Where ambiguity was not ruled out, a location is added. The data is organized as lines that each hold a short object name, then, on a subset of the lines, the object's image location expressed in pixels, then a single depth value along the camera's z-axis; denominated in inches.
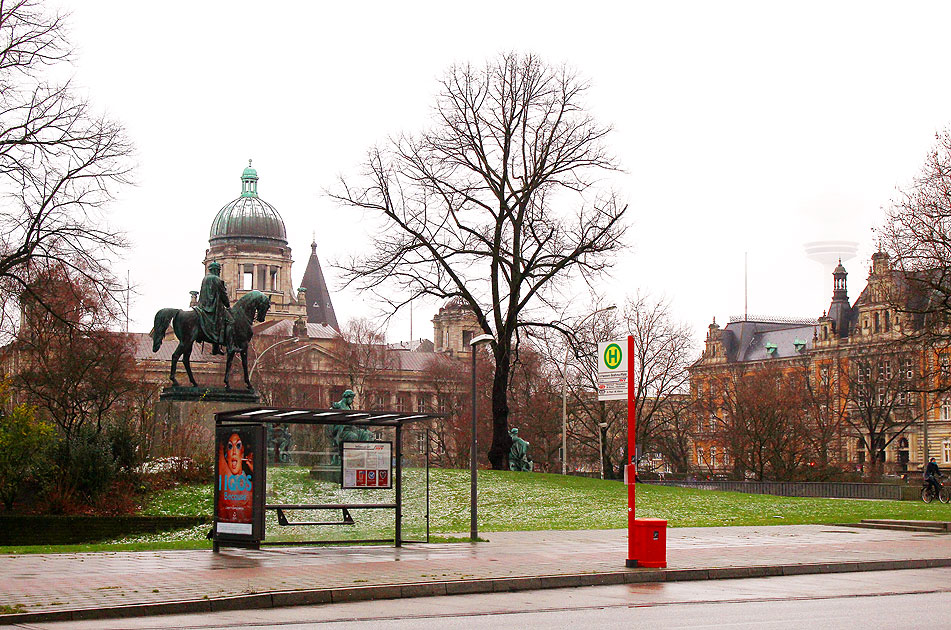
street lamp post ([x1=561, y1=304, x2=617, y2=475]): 2316.4
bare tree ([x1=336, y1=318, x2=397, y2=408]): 3922.2
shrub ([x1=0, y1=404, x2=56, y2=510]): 1176.8
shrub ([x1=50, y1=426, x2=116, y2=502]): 1181.7
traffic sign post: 757.9
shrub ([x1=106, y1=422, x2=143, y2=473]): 1237.7
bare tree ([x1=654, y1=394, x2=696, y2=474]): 3075.8
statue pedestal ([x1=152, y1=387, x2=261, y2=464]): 1373.0
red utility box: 761.0
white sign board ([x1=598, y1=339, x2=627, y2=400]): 765.9
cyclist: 1793.4
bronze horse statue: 1529.3
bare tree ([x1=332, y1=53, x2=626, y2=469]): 1866.4
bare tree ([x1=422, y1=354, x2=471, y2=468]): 3193.9
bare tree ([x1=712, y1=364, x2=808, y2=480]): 2842.0
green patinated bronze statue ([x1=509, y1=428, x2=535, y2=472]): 1989.4
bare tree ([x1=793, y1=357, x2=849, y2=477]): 2945.4
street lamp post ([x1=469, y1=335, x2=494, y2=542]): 957.2
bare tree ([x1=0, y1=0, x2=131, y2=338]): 1385.3
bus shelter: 810.8
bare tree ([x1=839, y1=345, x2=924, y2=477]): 3220.2
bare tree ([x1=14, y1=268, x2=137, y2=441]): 2072.6
